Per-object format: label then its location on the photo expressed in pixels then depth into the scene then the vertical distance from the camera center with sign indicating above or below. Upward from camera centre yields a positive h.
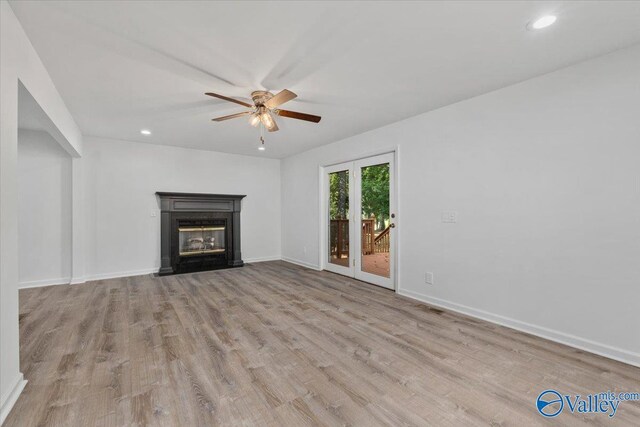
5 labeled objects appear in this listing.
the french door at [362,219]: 4.20 -0.11
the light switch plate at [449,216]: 3.29 -0.05
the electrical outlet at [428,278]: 3.53 -0.84
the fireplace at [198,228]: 5.15 -0.30
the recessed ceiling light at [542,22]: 1.85 +1.30
